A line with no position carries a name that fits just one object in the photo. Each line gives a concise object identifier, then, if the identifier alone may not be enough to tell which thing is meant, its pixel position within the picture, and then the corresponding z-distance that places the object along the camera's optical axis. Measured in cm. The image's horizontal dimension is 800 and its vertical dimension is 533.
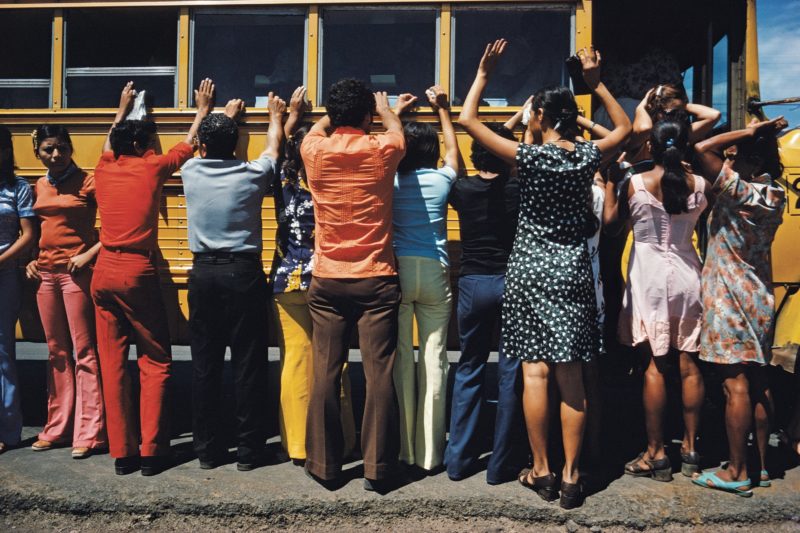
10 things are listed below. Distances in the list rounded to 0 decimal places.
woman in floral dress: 341
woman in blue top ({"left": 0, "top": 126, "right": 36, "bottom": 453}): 408
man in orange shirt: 333
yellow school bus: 416
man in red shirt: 367
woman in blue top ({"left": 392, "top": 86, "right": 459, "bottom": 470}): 358
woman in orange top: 396
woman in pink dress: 350
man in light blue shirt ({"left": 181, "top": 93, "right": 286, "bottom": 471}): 361
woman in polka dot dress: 318
